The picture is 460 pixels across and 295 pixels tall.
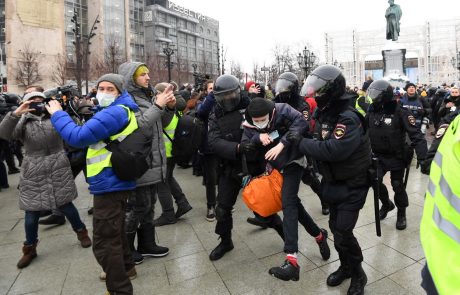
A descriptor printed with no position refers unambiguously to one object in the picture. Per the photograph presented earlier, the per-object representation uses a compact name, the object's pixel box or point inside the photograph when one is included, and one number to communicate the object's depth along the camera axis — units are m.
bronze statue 24.53
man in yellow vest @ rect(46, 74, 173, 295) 2.82
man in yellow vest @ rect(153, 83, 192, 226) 4.77
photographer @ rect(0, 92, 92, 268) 4.04
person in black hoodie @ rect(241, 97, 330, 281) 3.27
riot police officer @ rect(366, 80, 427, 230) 4.43
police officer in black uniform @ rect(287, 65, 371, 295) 2.92
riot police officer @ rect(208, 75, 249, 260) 3.74
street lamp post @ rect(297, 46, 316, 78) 21.43
